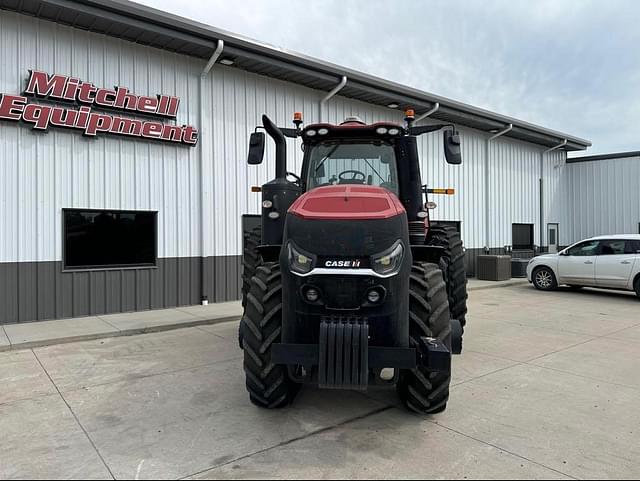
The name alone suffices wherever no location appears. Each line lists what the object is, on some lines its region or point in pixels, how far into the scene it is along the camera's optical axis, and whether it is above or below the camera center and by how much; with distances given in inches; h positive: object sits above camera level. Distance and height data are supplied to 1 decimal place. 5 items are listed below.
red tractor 129.2 -20.2
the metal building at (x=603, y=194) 700.0 +75.3
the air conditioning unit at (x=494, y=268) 573.6 -35.1
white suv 433.1 -26.0
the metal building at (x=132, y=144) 303.7 +77.5
